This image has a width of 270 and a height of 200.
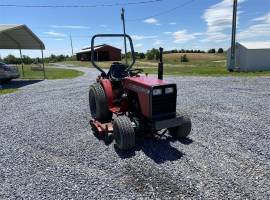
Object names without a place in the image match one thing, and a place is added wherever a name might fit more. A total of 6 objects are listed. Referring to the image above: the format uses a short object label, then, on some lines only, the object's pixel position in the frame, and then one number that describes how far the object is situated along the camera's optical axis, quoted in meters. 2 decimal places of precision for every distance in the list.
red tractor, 3.57
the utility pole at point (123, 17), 21.12
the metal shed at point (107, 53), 42.08
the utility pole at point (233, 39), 16.40
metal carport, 13.12
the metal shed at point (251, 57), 17.79
